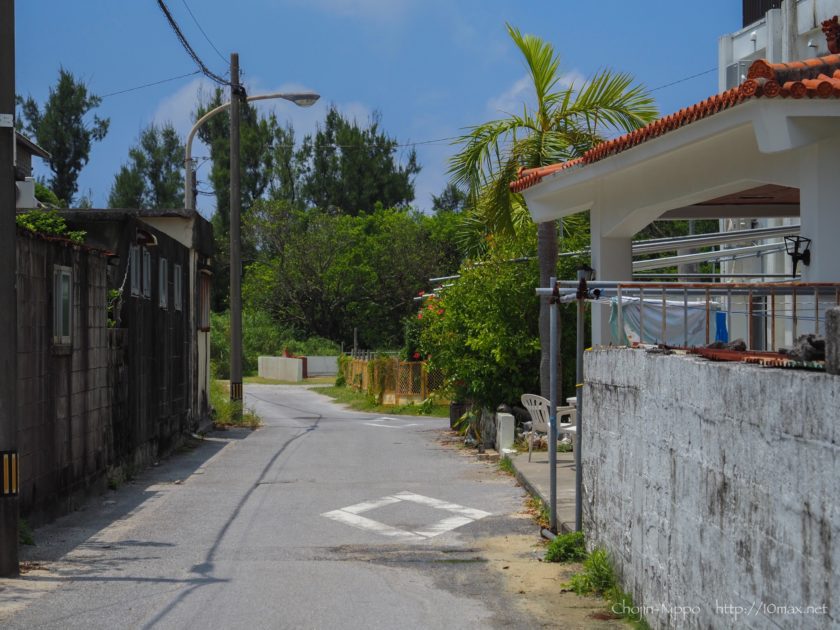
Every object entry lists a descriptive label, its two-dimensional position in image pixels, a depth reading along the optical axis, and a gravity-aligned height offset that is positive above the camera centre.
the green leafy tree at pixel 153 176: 64.75 +10.05
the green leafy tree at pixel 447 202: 72.19 +9.23
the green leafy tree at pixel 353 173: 64.19 +10.04
